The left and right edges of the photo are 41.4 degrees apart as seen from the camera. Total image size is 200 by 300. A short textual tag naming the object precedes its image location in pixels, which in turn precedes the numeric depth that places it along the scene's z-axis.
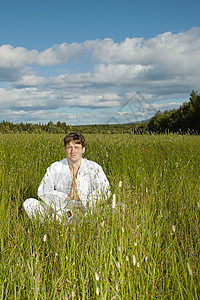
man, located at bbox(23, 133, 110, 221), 4.13
